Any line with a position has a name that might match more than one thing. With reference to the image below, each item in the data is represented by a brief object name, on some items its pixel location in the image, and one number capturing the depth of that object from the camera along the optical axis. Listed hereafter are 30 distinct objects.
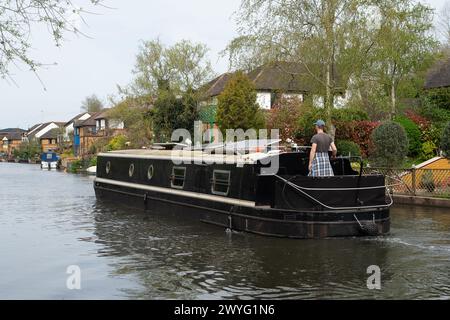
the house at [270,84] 25.75
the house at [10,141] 150.75
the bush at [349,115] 26.20
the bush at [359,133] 27.34
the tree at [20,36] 7.24
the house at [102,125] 67.88
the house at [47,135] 118.21
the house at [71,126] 102.50
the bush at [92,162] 52.19
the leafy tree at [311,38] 24.09
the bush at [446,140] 19.03
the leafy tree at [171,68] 42.97
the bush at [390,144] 21.08
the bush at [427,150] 28.09
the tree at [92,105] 113.09
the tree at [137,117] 44.94
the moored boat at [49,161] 66.62
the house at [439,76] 33.30
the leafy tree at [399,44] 24.25
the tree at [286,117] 30.39
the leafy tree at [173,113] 39.62
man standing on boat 11.54
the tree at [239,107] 33.03
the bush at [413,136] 28.41
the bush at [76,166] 55.61
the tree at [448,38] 52.22
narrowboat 11.32
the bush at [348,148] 25.06
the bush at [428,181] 18.58
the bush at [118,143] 50.84
